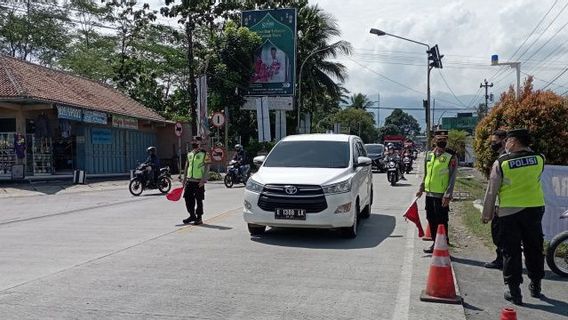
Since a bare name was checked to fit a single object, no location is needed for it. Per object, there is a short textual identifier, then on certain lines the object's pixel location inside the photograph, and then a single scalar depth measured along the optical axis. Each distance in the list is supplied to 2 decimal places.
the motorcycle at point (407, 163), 29.75
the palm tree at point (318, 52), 43.75
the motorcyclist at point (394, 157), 23.84
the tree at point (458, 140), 38.50
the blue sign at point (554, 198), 9.07
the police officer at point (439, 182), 8.77
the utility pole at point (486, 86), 77.19
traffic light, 30.55
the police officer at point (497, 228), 7.88
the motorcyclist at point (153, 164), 20.01
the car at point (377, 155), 34.19
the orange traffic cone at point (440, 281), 6.16
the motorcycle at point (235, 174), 23.08
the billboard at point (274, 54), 37.88
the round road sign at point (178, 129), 24.89
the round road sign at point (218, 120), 26.18
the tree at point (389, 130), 120.34
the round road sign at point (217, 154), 27.75
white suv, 9.54
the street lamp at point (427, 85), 32.44
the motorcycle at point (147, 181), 19.45
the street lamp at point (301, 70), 40.33
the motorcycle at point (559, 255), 7.49
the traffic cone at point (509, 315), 4.29
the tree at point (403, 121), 138.12
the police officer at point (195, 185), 11.91
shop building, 23.09
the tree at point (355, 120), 82.39
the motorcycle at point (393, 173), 23.17
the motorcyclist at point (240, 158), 23.48
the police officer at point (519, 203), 6.39
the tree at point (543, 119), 13.30
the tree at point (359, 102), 92.69
